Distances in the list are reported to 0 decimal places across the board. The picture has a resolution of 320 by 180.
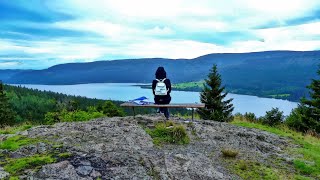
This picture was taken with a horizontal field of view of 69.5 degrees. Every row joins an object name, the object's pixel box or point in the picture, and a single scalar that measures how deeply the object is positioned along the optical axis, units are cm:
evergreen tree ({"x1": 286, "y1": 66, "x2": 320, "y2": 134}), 2070
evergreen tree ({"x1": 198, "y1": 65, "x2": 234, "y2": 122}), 2663
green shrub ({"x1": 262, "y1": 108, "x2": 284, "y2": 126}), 2192
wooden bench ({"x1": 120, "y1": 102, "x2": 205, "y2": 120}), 978
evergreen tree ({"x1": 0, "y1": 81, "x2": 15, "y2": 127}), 3703
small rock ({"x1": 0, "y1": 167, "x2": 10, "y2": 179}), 509
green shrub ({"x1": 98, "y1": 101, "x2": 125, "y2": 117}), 2983
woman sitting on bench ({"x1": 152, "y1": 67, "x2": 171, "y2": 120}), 1019
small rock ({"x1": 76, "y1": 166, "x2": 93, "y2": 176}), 539
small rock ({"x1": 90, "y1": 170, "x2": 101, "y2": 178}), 532
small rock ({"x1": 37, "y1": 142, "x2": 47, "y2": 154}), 645
